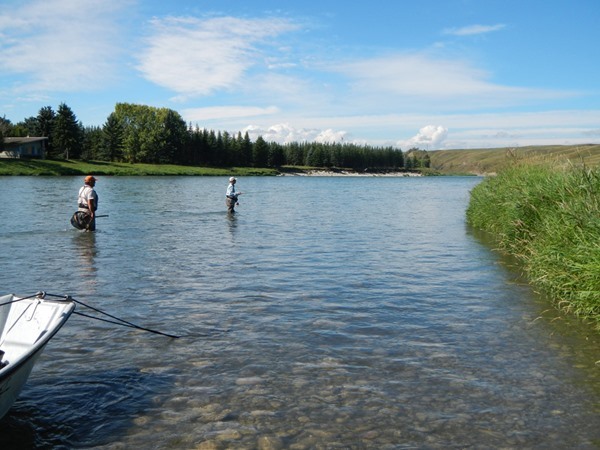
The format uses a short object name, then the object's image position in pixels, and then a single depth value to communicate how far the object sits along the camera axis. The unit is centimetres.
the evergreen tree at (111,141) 13088
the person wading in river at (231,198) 3546
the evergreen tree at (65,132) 11456
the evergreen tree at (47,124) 11806
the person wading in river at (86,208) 2333
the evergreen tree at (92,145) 13238
